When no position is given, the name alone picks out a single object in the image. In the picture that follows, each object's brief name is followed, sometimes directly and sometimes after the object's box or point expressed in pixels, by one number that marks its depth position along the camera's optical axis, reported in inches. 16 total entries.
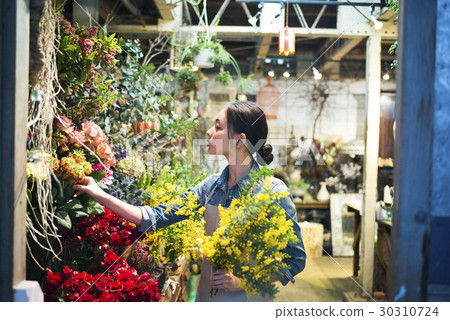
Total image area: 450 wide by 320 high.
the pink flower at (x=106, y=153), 71.3
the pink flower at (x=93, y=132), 69.7
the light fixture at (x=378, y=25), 143.6
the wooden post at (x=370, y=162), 167.3
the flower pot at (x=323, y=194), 263.6
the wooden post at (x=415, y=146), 45.9
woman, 68.3
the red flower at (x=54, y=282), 63.6
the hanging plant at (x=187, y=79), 167.8
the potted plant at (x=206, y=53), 146.9
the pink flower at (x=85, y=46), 67.8
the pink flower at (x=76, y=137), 65.8
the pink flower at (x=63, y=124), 64.7
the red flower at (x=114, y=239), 73.1
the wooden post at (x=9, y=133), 45.9
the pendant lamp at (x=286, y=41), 124.1
